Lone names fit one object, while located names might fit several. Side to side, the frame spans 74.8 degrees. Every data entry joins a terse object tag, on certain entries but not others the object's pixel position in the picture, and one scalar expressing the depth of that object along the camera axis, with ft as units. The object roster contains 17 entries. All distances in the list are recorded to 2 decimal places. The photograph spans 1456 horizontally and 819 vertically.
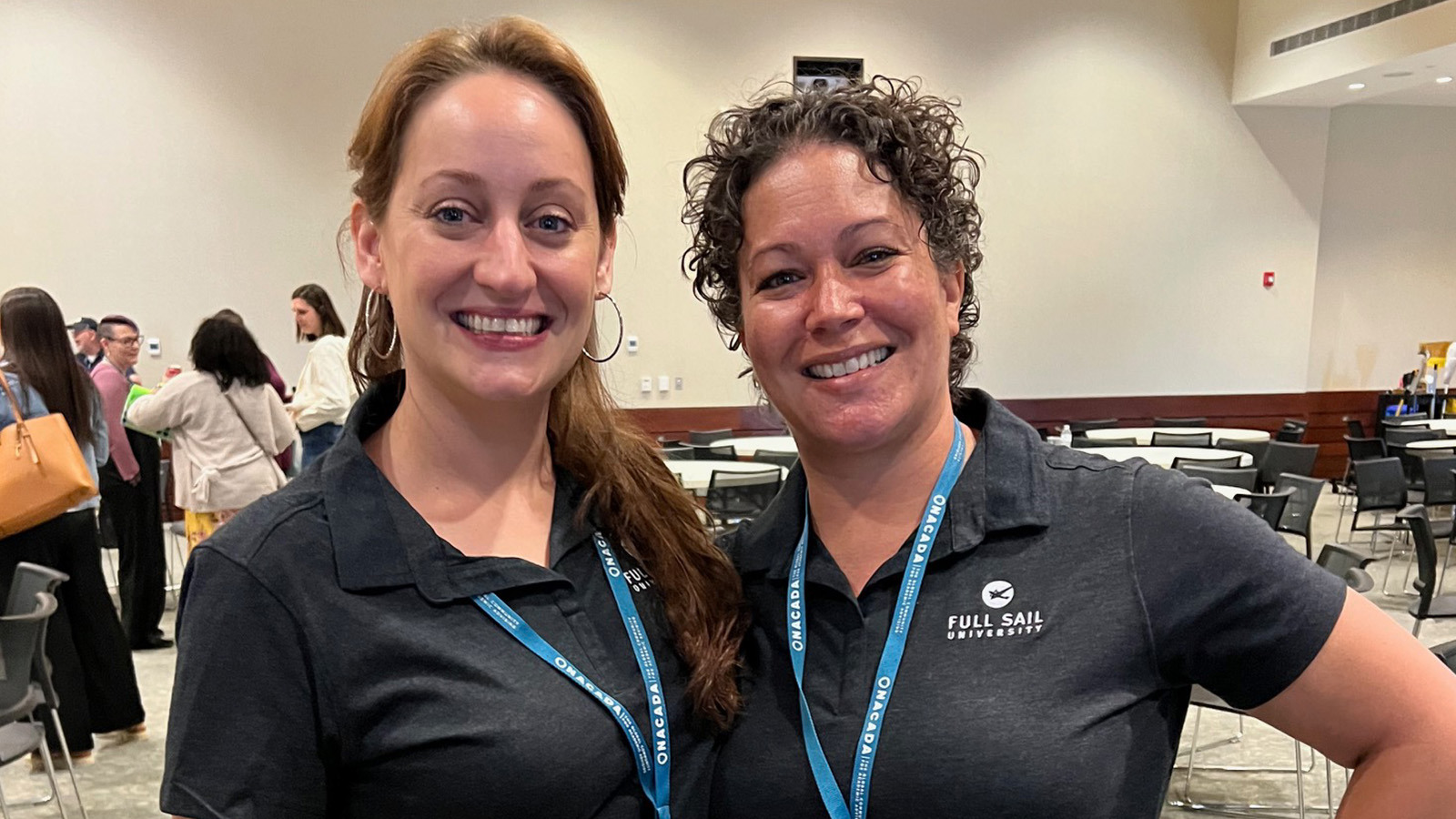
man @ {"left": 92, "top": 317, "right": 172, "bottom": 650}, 17.16
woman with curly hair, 3.58
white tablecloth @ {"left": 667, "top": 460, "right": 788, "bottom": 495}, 18.45
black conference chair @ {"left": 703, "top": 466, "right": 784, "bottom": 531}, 16.99
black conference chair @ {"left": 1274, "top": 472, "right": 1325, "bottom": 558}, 16.61
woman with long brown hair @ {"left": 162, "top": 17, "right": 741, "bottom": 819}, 3.34
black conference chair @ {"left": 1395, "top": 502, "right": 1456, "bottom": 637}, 13.99
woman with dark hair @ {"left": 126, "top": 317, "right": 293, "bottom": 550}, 15.61
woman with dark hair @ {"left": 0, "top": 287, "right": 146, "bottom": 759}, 12.92
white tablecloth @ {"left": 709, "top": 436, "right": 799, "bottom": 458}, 23.28
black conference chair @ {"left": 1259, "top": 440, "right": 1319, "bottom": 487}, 22.15
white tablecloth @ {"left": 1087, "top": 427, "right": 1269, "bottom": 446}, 26.37
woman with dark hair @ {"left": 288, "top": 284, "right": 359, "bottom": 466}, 19.95
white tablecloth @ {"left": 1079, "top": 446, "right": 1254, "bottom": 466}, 21.63
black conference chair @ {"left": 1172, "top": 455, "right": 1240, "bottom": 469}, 20.70
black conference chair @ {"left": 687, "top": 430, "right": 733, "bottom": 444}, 25.85
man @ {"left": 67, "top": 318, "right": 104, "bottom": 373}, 20.56
